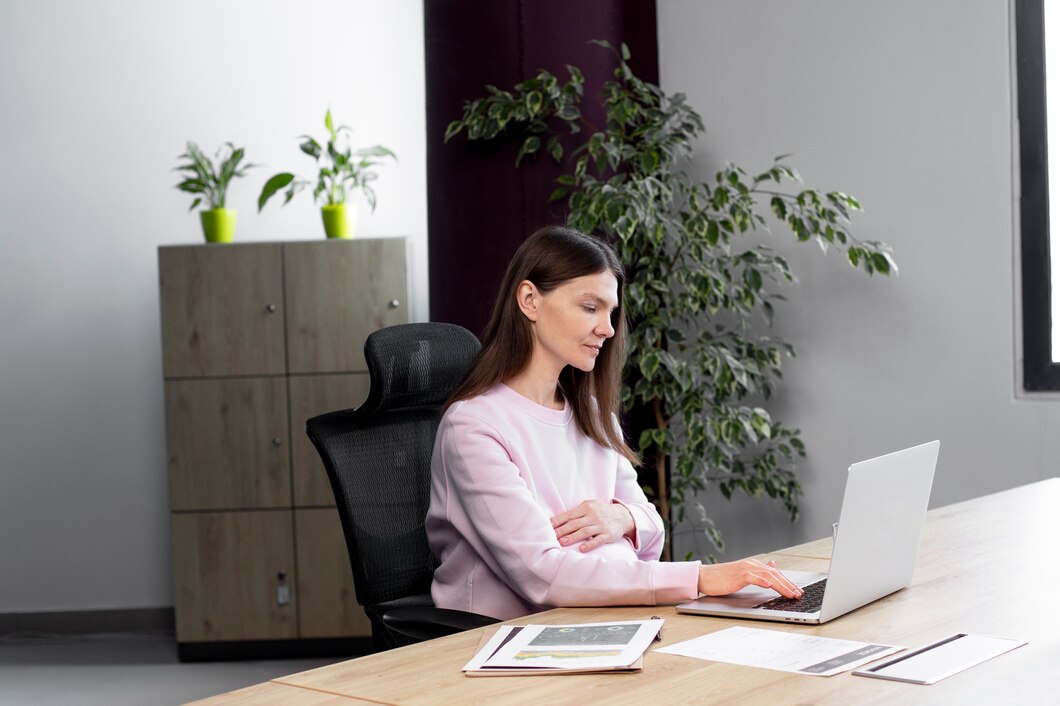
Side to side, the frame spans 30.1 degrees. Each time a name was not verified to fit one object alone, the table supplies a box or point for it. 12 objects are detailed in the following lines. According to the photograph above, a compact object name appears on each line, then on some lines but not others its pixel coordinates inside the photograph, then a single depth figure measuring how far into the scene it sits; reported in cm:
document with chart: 282
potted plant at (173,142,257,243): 652
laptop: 312
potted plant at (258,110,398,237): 652
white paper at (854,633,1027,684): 267
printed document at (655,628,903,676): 276
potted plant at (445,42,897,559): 557
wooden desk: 257
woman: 392
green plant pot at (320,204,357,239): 651
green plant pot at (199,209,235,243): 652
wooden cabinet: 645
